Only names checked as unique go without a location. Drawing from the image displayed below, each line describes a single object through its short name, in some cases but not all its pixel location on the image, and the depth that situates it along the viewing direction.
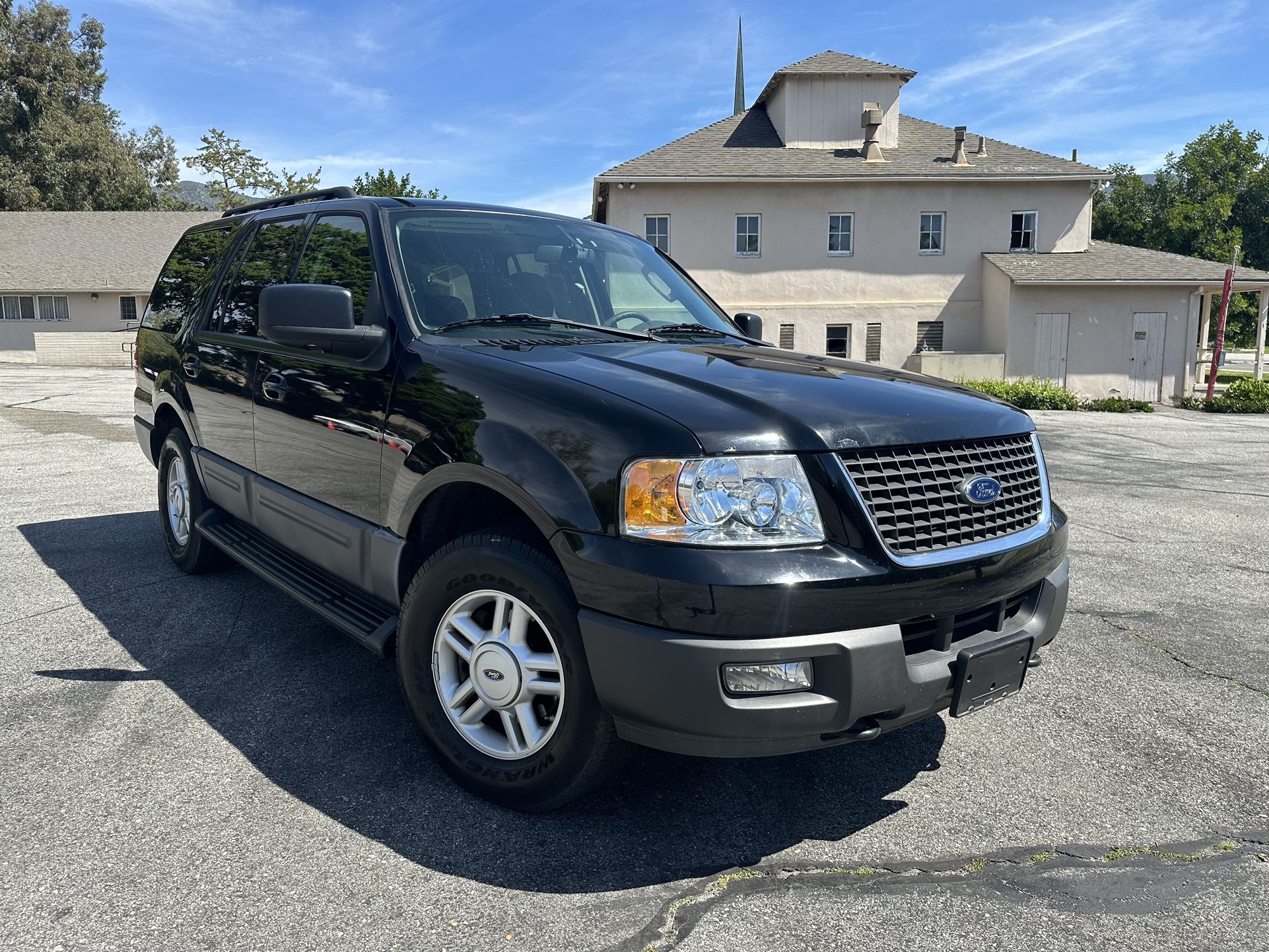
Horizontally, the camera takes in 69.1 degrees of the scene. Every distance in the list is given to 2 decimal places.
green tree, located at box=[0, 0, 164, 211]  50.62
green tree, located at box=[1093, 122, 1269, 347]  49.75
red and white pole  23.89
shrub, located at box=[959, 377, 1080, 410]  22.59
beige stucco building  26.00
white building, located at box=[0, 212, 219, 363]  37.03
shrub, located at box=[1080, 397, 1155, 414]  22.59
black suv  2.42
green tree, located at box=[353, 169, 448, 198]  57.25
